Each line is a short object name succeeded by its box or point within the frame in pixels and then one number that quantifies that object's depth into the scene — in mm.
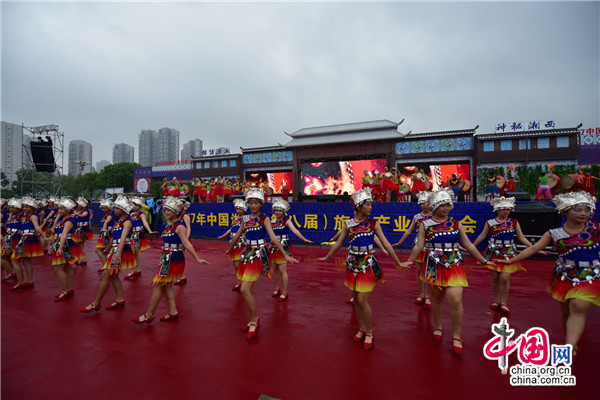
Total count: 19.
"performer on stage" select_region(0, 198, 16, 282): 5803
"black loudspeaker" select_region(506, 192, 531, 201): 9305
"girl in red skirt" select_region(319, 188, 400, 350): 3303
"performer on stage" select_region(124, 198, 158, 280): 6268
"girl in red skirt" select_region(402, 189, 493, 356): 3217
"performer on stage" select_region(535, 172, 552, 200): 11133
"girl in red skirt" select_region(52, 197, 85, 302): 5000
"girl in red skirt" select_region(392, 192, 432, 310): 4676
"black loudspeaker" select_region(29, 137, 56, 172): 19391
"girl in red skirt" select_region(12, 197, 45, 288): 5637
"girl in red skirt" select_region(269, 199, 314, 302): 5176
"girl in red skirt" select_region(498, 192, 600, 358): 2809
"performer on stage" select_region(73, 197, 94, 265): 7141
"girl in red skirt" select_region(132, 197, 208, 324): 3912
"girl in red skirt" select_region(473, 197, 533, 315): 4387
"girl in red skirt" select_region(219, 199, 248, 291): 5930
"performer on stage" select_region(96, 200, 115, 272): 6215
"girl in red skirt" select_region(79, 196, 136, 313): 4238
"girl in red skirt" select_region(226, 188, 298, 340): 3684
